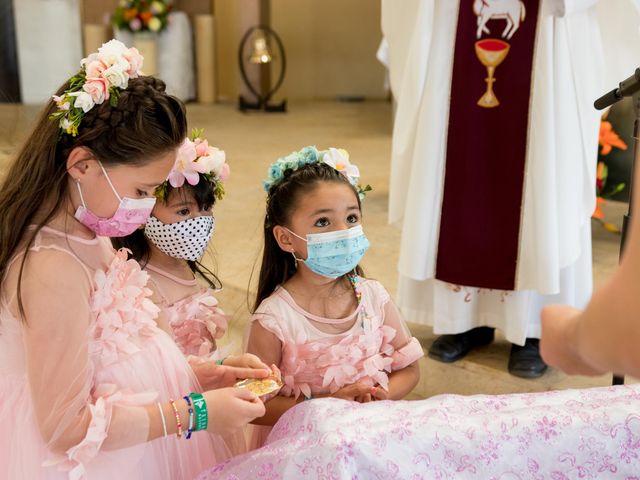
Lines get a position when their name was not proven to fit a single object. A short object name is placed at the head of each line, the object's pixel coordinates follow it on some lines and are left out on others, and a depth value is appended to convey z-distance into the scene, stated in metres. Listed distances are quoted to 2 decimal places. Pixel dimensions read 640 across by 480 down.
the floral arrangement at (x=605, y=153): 4.96
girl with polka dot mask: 2.40
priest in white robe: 3.10
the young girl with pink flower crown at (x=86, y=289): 1.65
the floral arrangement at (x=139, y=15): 9.62
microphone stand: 2.18
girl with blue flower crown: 2.29
